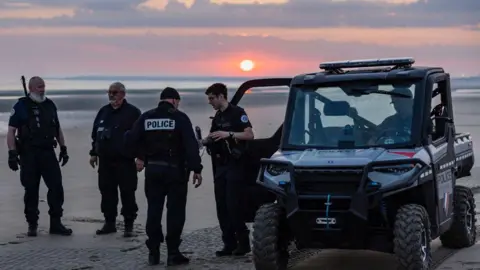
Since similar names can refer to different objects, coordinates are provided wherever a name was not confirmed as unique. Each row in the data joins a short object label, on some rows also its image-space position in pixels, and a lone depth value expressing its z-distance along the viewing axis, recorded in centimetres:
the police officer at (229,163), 1660
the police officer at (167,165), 1603
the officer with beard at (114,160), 1911
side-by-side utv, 1396
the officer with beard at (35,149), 1916
